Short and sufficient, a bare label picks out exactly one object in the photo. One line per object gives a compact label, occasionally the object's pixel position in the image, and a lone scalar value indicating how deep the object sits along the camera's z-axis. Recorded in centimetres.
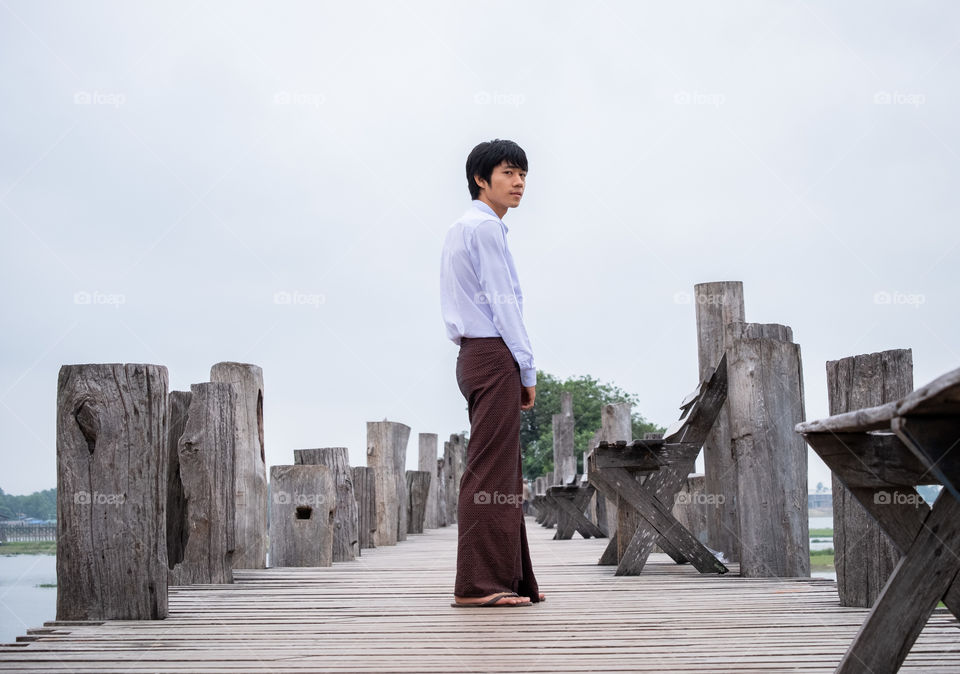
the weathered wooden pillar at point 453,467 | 2791
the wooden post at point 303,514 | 876
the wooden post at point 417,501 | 1838
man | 511
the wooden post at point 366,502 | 1205
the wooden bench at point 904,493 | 223
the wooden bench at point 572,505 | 1433
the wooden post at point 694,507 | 1069
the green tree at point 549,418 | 5131
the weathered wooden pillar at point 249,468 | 775
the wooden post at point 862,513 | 473
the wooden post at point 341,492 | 965
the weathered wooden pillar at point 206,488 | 661
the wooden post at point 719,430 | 801
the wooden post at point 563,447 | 2222
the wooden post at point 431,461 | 2270
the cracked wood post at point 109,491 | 451
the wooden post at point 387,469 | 1372
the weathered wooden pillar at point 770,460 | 649
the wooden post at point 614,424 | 1272
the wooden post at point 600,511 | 1534
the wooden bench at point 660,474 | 696
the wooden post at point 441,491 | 2482
